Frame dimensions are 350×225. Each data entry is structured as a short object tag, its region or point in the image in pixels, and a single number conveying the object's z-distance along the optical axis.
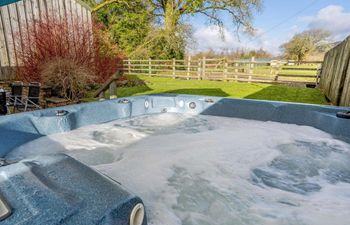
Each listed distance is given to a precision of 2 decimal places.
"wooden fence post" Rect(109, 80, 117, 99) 3.61
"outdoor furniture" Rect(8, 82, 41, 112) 3.18
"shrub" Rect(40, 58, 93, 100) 3.98
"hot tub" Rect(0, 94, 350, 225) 0.79
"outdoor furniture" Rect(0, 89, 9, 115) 2.69
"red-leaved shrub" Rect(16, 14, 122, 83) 4.44
